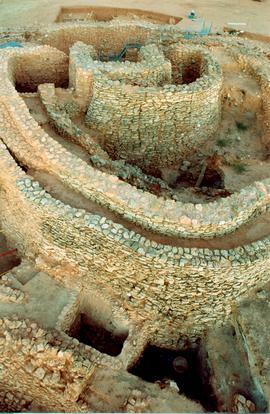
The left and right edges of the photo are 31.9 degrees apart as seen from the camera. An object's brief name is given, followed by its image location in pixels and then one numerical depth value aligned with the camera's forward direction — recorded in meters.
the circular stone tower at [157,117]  11.52
